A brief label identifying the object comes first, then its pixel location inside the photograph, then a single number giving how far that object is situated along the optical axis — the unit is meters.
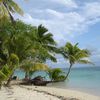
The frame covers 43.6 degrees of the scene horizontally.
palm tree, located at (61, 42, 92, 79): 13.52
